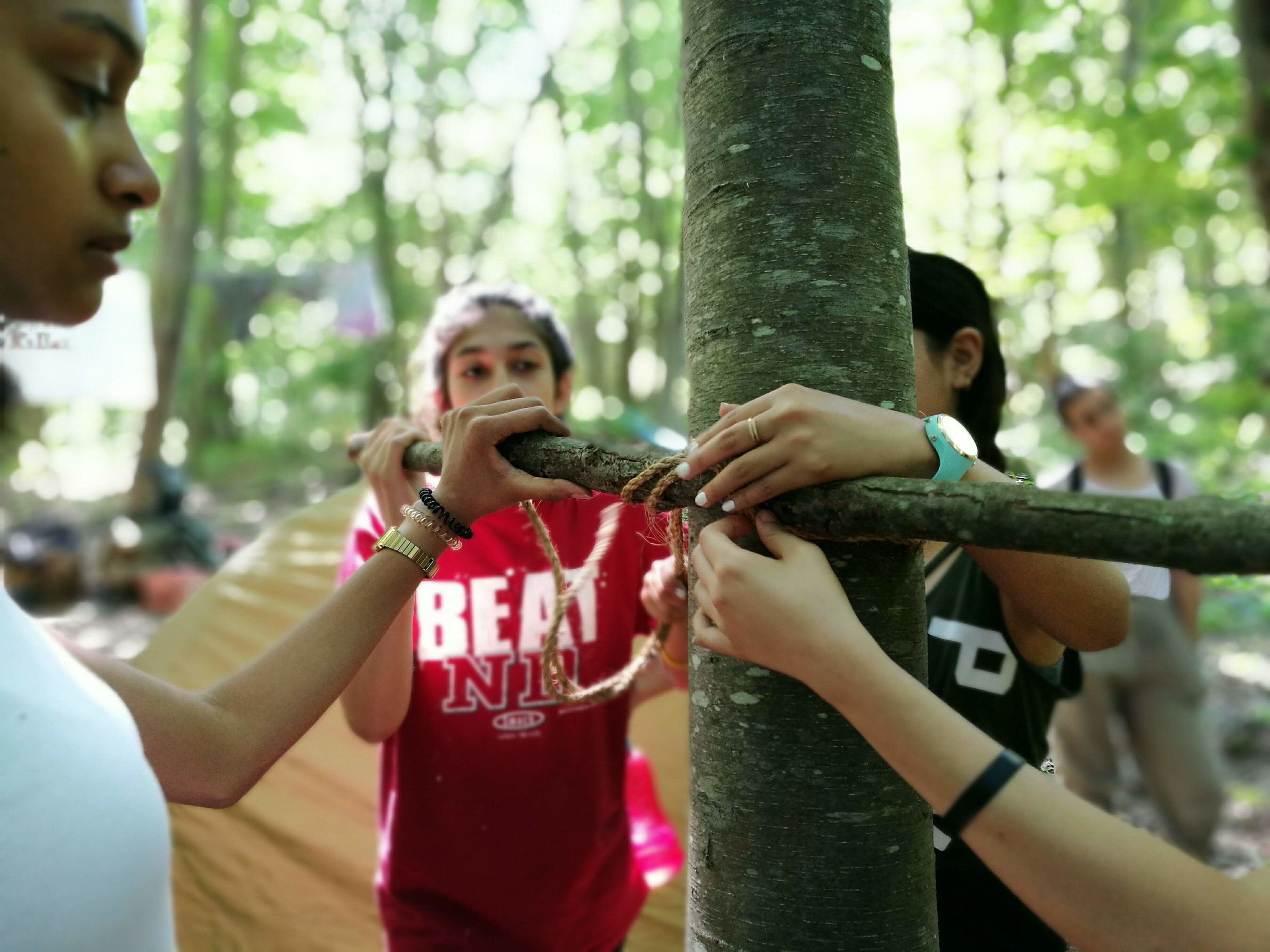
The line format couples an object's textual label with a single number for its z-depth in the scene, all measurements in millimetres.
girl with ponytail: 1019
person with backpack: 3867
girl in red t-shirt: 1897
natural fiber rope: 1406
